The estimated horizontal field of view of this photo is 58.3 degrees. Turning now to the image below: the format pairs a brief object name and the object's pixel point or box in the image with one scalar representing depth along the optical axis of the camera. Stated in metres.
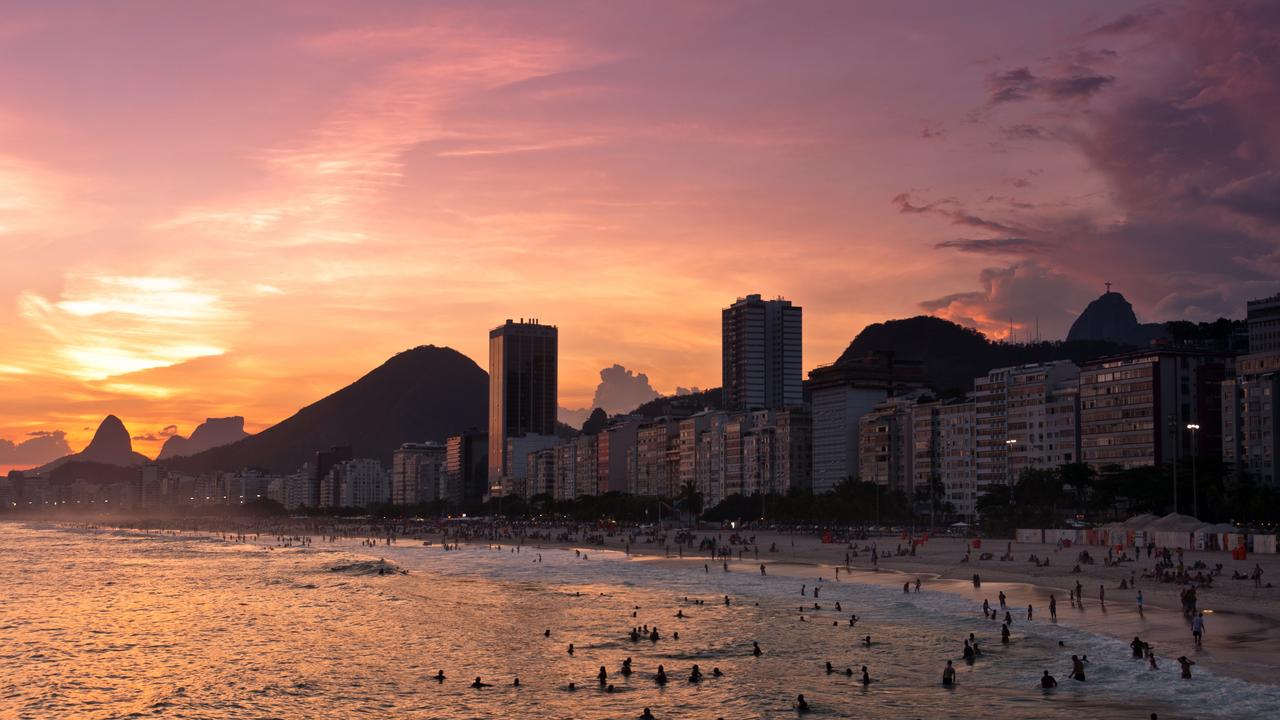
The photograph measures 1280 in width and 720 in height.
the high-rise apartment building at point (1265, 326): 159.62
